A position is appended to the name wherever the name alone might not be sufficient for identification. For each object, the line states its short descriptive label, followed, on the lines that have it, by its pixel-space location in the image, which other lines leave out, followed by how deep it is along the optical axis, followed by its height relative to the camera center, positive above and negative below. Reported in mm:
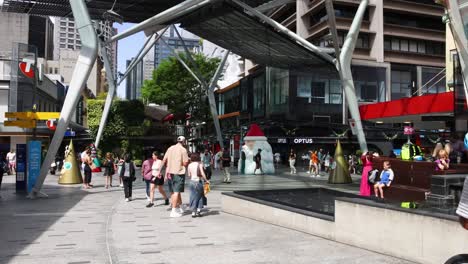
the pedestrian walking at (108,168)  19031 -908
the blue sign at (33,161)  16953 -561
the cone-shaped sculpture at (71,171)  21156 -1160
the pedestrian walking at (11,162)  28588 -1000
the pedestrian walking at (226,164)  21719 -815
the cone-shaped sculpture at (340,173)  21250 -1198
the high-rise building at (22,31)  51047 +14422
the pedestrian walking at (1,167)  17297 -818
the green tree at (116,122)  39756 +2176
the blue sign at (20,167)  17312 -799
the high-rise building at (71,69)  70750 +13223
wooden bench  12531 -906
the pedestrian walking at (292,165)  30525 -1197
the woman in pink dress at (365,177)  14027 -922
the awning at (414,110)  19406 +1809
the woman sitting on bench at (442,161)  11617 -340
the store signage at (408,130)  23894 +934
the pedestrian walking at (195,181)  10594 -804
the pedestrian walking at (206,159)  21088 -604
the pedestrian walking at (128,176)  14383 -936
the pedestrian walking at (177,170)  10820 -560
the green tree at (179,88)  49812 +6480
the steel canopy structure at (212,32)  16703 +6595
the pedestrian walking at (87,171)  19125 -1043
